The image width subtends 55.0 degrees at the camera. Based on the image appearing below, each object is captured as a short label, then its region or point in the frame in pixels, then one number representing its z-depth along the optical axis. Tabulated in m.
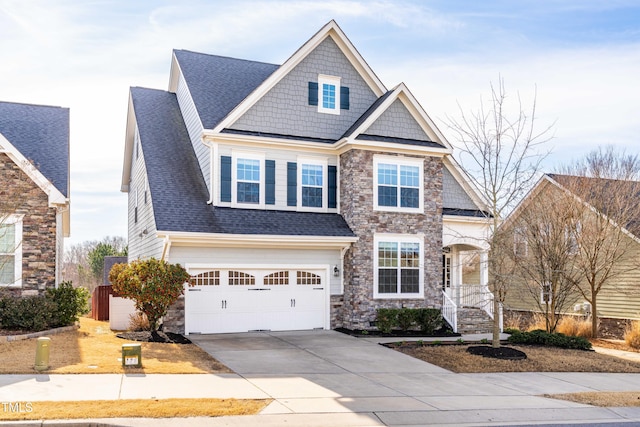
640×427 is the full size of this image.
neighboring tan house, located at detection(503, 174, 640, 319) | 23.22
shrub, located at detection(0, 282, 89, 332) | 16.89
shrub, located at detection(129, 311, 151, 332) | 18.05
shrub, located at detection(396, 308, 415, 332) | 20.38
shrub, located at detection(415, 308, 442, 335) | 20.61
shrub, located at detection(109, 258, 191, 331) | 16.45
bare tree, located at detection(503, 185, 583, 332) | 22.17
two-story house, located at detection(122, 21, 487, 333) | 19.34
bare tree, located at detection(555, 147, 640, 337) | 22.61
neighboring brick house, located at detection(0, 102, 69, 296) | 18.45
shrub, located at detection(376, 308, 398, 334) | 19.97
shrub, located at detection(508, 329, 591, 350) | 19.30
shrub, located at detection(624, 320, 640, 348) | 20.44
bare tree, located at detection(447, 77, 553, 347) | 16.50
